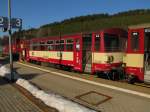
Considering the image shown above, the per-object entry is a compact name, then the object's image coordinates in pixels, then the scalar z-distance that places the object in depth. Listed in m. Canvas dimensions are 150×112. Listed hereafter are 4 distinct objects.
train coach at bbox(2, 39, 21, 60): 18.63
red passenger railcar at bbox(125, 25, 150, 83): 5.47
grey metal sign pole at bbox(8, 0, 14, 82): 6.85
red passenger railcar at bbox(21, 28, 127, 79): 6.84
